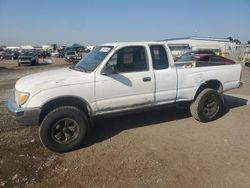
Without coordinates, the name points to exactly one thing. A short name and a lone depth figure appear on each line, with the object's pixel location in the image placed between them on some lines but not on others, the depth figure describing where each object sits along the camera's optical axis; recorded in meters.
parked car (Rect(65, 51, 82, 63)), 24.43
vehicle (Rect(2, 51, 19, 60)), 35.34
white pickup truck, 3.33
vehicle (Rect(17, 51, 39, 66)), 21.15
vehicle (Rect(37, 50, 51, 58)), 39.58
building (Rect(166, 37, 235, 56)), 40.94
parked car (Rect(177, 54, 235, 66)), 12.28
